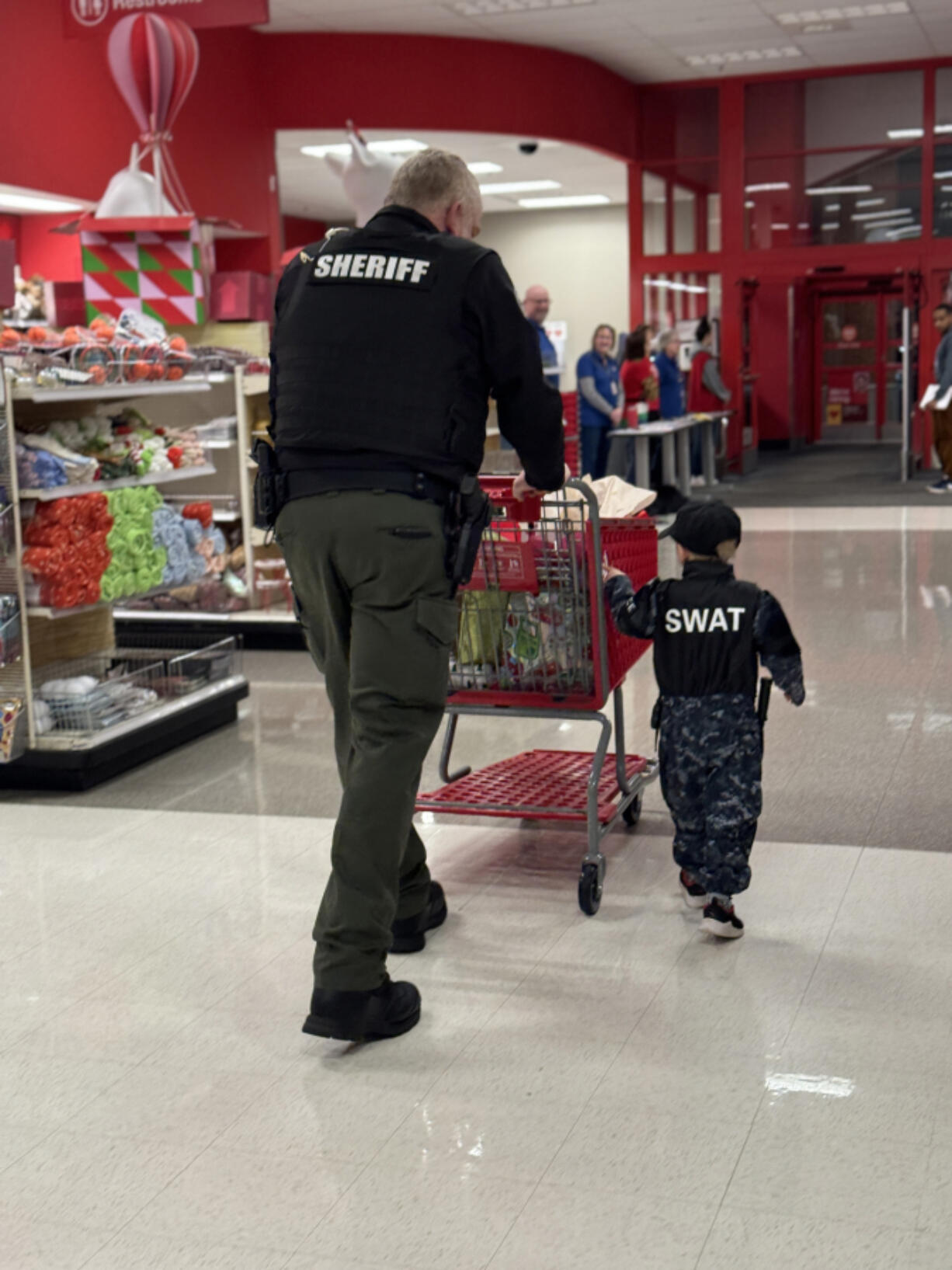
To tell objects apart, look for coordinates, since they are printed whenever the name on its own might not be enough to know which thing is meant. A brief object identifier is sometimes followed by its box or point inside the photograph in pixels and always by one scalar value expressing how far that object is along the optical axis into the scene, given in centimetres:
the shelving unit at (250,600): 691
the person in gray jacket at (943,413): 1298
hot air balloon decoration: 766
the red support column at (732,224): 1616
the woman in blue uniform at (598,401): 1121
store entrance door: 2123
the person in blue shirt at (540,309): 994
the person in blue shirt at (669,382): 1388
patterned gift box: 719
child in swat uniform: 321
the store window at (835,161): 1576
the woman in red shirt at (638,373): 1250
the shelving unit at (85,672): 454
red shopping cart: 351
